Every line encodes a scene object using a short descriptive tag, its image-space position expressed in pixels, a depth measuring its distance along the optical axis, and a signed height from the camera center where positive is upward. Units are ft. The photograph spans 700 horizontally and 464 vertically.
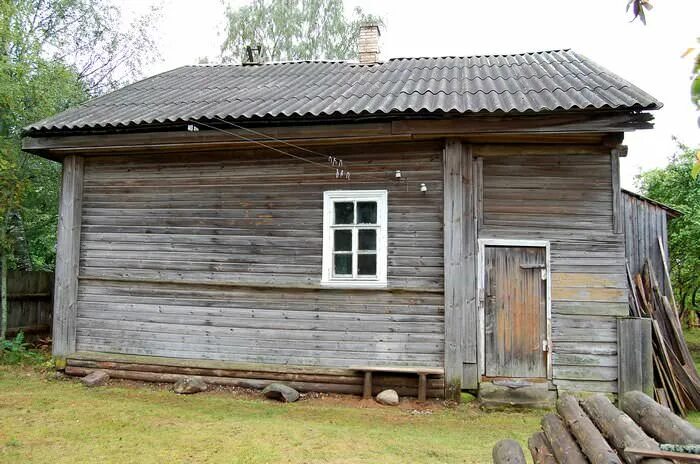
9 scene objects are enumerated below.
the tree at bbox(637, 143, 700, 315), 42.32 +4.37
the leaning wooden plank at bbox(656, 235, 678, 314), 27.37 +0.06
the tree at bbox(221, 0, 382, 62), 68.90 +30.31
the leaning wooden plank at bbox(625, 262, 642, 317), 23.71 -1.69
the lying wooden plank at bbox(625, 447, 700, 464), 7.77 -2.95
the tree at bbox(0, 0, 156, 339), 29.35 +10.62
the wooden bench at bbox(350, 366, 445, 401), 21.89 -4.84
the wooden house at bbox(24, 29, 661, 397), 21.89 +1.09
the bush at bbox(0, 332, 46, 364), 28.96 -5.88
